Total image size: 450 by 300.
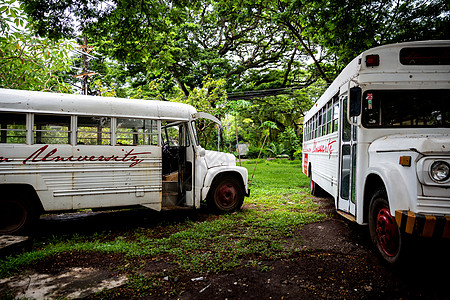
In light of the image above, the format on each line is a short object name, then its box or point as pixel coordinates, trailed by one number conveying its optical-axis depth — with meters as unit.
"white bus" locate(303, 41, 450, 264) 3.07
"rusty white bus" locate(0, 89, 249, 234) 5.18
